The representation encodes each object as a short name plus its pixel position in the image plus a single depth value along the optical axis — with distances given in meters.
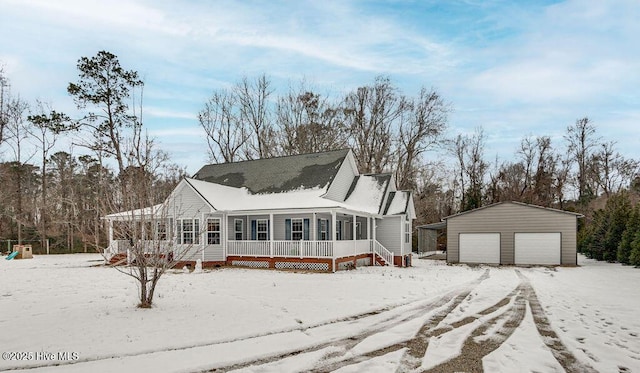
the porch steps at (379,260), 21.07
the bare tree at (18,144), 25.02
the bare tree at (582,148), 40.97
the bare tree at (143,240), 8.32
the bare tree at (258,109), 34.75
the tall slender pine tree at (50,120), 25.50
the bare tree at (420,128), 34.59
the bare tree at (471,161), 41.34
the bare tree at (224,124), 34.84
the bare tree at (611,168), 40.50
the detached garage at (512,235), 20.77
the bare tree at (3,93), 21.24
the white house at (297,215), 17.98
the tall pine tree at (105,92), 25.98
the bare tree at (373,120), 34.97
